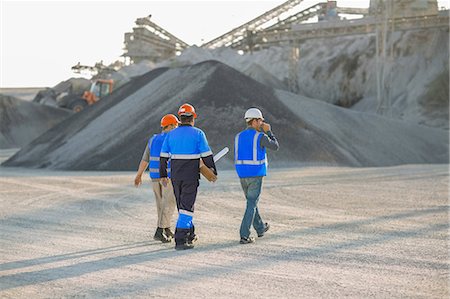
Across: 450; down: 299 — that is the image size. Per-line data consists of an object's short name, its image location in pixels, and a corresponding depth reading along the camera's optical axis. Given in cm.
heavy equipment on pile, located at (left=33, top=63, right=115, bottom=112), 4906
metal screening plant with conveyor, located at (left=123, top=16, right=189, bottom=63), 8106
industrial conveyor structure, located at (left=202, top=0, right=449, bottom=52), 4838
